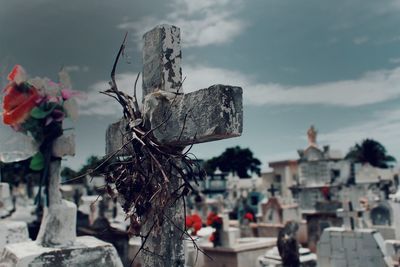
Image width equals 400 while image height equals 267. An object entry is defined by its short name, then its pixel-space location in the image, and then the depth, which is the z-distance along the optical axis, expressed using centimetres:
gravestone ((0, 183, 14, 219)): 577
